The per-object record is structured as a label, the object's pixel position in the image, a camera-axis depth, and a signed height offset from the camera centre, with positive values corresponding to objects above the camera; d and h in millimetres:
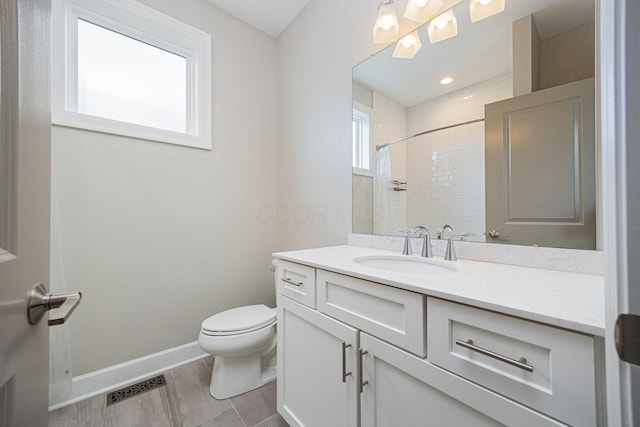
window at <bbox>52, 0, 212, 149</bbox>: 1414 +961
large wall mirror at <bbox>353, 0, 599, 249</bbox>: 807 +343
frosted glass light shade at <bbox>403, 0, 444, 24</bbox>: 1127 +952
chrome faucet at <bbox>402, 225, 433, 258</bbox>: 1102 -139
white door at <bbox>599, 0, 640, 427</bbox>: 265 +8
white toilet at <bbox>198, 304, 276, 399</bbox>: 1357 -749
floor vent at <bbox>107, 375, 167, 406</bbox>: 1387 -1036
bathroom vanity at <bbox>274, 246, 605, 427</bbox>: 453 -328
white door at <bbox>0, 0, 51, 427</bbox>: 327 +26
